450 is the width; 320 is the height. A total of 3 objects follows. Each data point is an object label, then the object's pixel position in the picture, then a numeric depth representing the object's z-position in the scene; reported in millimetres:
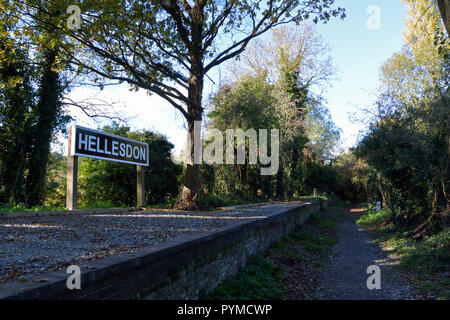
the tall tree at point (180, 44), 10031
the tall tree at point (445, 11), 5137
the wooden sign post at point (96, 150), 9203
